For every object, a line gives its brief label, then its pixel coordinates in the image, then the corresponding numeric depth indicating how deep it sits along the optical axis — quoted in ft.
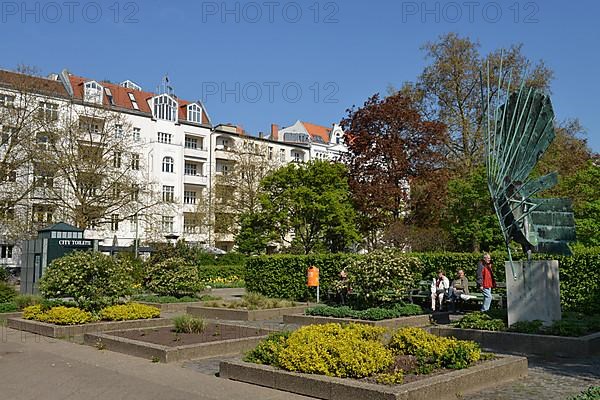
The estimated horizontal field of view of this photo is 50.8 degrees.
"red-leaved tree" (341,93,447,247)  133.80
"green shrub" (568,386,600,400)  19.28
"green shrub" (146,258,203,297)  81.51
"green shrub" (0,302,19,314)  65.36
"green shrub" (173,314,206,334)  47.37
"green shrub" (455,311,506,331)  44.85
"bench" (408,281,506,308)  64.04
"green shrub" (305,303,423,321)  54.60
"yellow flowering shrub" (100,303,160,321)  54.60
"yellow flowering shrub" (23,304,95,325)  52.34
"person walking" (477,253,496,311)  57.31
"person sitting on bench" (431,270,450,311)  66.44
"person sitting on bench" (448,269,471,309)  67.21
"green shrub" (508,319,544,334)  43.11
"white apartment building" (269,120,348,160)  281.13
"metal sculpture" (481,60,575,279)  49.37
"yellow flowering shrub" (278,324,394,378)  28.40
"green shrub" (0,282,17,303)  71.51
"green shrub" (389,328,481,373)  30.27
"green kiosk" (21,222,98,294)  82.02
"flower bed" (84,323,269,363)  38.40
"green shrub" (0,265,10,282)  90.49
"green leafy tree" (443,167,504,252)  120.16
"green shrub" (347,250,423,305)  58.29
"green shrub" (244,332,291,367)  31.47
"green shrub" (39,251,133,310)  56.08
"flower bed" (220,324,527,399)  26.68
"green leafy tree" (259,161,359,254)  136.05
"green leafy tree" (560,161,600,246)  111.24
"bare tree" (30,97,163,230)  127.54
